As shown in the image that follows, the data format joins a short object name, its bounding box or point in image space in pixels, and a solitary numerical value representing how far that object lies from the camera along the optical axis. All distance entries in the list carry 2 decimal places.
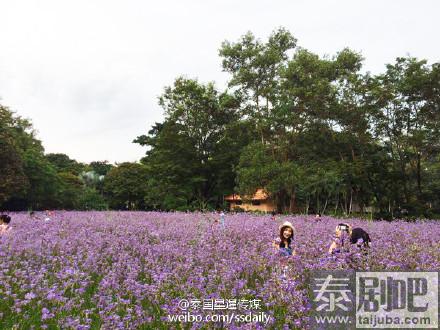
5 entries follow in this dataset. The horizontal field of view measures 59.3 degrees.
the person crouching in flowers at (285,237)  7.08
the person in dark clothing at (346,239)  6.32
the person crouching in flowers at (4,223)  10.02
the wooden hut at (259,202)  46.33
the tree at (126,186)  43.34
